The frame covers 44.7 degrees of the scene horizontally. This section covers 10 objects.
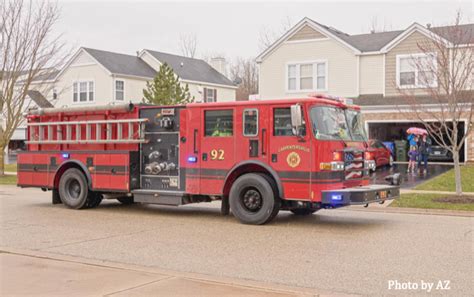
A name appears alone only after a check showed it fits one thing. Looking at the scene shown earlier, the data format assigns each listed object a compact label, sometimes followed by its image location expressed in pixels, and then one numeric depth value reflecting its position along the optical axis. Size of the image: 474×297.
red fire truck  10.94
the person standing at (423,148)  23.88
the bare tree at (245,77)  68.73
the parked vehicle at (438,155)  30.00
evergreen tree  31.77
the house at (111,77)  38.16
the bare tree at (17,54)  24.23
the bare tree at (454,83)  14.62
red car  25.34
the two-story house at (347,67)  28.19
